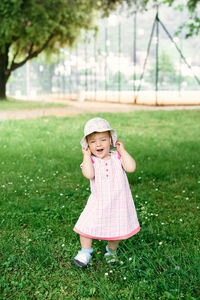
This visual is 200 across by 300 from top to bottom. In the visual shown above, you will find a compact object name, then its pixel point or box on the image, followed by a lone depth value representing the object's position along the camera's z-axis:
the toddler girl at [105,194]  2.80
